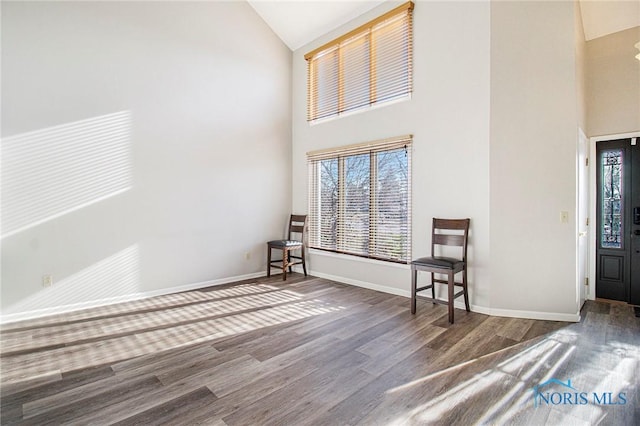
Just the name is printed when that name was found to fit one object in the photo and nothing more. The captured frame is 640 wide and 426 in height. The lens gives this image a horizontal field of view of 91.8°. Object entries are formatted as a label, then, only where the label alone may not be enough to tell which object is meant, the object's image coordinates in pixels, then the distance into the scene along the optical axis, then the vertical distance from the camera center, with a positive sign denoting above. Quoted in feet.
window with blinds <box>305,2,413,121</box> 13.30 +7.12
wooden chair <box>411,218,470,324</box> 10.30 -1.64
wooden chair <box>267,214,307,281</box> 15.98 -1.60
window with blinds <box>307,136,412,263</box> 13.39 +0.72
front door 11.94 -0.24
